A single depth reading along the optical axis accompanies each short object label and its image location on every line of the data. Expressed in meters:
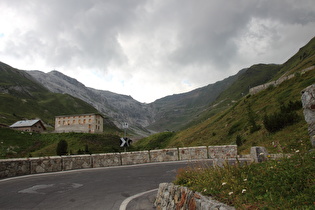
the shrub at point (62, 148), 41.96
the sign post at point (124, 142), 18.05
